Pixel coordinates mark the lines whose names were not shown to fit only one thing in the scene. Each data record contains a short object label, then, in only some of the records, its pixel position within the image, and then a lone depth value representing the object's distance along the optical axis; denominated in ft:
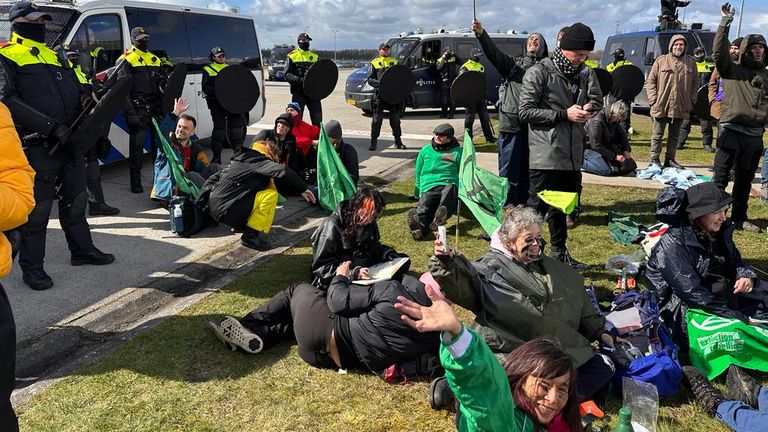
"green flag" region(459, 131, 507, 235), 15.08
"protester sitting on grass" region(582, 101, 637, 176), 29.76
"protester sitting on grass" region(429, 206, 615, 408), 10.58
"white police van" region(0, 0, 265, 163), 25.76
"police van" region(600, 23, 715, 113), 51.44
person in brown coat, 30.01
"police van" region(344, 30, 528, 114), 51.62
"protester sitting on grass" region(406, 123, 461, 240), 21.17
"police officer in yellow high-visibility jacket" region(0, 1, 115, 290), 14.71
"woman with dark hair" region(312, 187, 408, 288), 14.23
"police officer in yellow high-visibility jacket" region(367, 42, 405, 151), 35.83
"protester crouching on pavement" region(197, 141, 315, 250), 19.16
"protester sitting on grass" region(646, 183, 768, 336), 12.40
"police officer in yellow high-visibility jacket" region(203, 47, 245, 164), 28.35
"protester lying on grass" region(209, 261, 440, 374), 11.32
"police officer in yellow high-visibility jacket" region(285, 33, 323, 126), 33.81
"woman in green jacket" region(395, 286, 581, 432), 6.11
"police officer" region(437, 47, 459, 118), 49.42
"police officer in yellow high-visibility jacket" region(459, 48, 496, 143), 36.45
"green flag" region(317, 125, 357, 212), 19.12
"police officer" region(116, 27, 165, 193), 24.62
